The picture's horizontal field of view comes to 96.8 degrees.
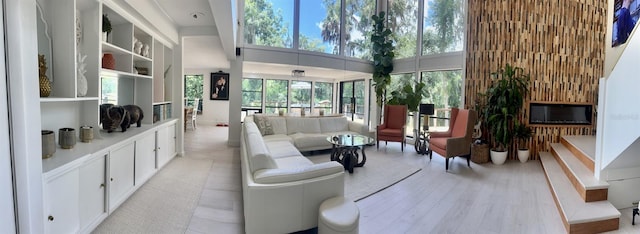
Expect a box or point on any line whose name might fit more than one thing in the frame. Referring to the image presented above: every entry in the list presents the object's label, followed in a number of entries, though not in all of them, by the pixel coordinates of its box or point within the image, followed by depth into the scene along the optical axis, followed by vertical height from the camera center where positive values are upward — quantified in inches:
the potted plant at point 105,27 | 114.8 +30.2
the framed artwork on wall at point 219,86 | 404.5 +23.8
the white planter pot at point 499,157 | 201.3 -34.6
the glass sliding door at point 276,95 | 390.0 +11.9
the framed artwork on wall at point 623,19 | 120.7 +42.9
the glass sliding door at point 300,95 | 397.4 +12.8
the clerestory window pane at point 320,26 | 280.4 +80.5
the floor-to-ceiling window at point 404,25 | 288.3 +85.6
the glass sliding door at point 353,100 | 359.5 +7.0
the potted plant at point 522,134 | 205.5 -18.6
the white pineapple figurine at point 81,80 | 98.0 +6.9
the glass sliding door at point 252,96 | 384.8 +9.7
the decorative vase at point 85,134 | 101.4 -12.1
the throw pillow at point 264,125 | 222.5 -16.9
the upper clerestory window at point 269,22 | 256.7 +75.5
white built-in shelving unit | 77.4 -9.8
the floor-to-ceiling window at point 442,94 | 250.8 +12.2
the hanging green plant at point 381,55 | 298.5 +54.1
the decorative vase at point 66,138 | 88.9 -12.0
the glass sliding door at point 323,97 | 404.5 +11.1
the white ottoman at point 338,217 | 78.7 -32.2
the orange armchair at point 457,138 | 185.3 -21.4
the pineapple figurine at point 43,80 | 79.7 +5.6
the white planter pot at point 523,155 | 206.7 -33.8
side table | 235.2 -32.1
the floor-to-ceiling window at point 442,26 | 248.2 +74.1
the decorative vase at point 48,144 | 76.7 -12.2
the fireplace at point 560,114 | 212.7 -3.2
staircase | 105.4 -37.3
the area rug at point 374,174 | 143.4 -41.5
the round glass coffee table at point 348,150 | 176.9 -29.2
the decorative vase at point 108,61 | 121.3 +17.0
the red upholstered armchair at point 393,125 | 247.6 -17.7
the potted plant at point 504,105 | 200.7 +2.4
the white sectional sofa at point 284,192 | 84.4 -27.3
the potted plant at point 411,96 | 262.1 +9.6
